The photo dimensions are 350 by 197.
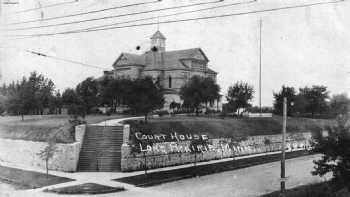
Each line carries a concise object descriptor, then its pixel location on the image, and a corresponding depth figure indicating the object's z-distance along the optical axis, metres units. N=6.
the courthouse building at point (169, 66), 65.50
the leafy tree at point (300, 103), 62.00
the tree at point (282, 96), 58.56
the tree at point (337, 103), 65.64
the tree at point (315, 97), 67.81
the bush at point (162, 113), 48.41
